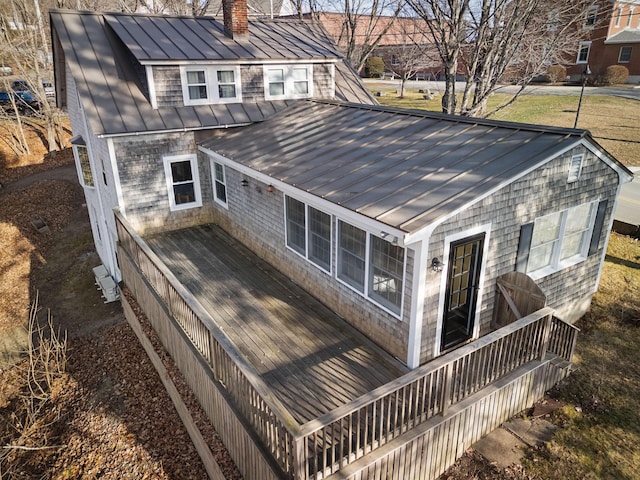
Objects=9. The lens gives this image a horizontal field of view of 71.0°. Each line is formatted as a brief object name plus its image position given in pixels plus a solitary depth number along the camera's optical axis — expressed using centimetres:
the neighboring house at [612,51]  3912
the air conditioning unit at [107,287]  1505
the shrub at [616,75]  3881
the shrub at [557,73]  4056
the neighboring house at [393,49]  2999
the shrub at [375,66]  5090
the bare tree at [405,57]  3122
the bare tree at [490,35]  1351
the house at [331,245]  601
